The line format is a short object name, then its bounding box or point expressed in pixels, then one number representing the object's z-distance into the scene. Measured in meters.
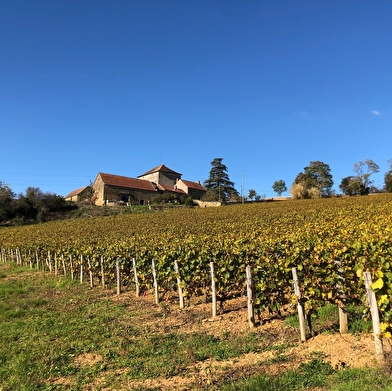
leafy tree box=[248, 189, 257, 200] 83.94
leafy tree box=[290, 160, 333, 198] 81.11
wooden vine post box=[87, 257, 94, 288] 12.60
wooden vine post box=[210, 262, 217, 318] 7.14
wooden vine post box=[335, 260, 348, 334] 4.93
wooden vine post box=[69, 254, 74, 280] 14.69
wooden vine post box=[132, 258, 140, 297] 10.31
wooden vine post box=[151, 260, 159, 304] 9.02
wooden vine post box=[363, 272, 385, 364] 3.74
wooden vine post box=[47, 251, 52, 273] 17.01
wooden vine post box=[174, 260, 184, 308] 8.30
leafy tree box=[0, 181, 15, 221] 54.78
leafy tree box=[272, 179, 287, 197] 117.94
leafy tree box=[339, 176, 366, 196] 69.30
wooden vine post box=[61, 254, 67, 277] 15.82
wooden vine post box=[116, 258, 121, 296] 10.81
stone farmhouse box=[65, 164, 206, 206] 70.25
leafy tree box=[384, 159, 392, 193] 68.88
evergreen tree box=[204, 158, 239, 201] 96.69
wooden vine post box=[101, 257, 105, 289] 12.05
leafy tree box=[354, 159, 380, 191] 78.04
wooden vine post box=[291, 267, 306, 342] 4.98
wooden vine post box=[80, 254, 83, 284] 13.59
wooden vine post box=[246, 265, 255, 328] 6.05
